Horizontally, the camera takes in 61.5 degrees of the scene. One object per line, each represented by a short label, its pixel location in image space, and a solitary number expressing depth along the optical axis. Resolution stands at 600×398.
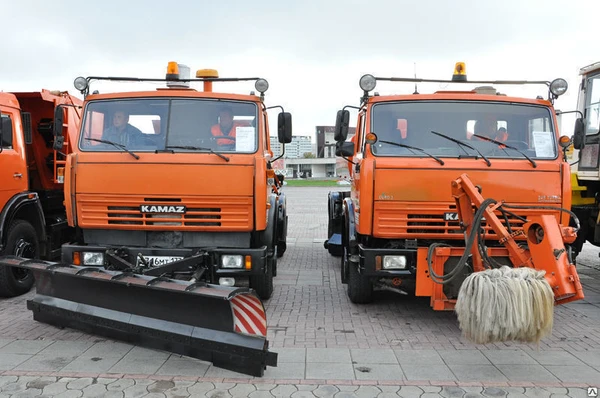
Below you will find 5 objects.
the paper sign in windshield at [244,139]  5.99
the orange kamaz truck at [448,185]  4.92
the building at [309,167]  67.44
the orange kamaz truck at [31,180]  6.57
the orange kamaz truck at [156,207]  4.79
